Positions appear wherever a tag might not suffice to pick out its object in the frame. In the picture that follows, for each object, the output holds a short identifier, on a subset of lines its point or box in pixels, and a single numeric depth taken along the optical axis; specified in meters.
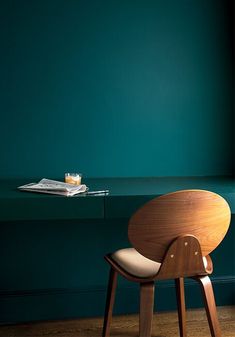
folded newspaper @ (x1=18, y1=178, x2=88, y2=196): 2.06
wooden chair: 1.63
